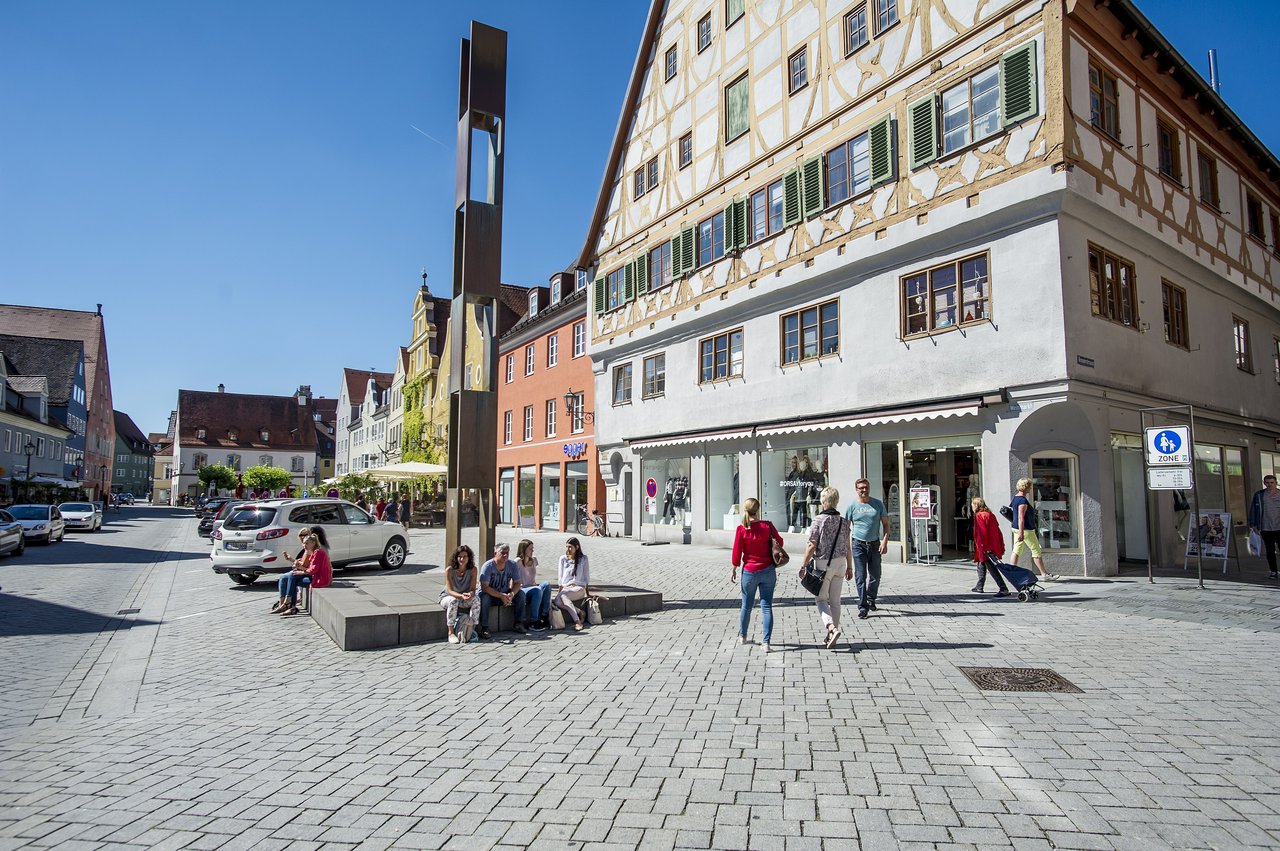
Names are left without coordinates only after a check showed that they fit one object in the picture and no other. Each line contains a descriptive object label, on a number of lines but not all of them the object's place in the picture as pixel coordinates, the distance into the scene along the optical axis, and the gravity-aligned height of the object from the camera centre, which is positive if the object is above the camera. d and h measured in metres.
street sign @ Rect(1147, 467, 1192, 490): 13.03 +0.21
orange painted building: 32.09 +3.41
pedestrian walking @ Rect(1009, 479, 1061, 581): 13.02 -0.56
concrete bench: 9.40 -1.60
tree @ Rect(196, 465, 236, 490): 94.19 +2.00
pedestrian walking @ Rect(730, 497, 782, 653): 8.95 -0.72
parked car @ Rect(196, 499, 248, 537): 32.21 -1.48
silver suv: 15.83 -0.91
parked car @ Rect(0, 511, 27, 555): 22.92 -1.29
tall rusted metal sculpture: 12.22 +3.91
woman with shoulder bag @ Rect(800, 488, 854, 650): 9.01 -0.72
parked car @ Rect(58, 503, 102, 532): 36.38 -1.09
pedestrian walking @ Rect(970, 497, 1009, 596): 12.38 -0.78
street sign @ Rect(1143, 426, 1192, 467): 12.96 +0.77
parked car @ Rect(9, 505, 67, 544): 28.53 -1.08
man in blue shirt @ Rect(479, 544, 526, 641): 10.16 -1.24
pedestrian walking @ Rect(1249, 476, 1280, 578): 15.09 -0.49
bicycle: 29.75 -1.27
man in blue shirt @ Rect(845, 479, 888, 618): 11.06 -0.77
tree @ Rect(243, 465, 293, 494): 90.88 +1.68
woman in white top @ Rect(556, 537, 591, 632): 10.59 -1.23
